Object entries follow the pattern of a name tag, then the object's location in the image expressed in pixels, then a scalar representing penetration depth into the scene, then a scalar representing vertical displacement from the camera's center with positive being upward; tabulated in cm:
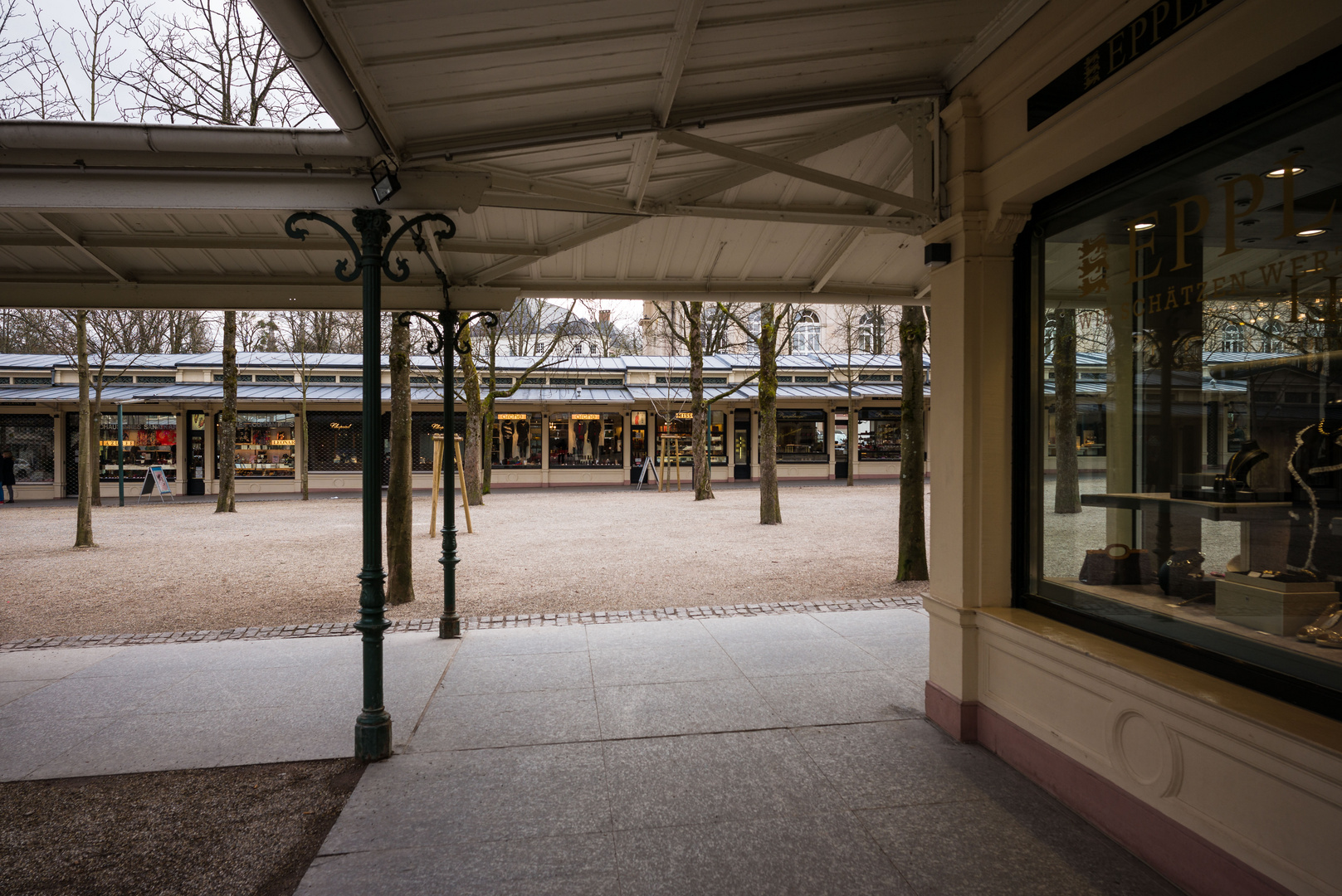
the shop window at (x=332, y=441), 2616 +13
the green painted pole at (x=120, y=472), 2006 -81
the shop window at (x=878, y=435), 3044 +31
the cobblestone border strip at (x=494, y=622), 645 -178
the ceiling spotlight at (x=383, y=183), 358 +135
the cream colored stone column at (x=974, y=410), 371 +17
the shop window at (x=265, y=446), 2589 -4
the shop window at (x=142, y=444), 2525 +4
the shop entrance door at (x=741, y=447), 2928 -21
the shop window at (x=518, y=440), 2811 +15
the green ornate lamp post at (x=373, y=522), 376 -44
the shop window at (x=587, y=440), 2855 +14
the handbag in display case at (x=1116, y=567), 324 -61
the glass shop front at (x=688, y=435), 2860 +32
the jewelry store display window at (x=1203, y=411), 244 +13
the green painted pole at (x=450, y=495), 605 -48
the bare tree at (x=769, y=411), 1467 +67
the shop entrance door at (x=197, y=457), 2512 -45
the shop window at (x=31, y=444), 2402 +5
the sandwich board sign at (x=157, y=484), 2136 -124
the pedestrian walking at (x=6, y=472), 2181 -84
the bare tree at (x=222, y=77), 1066 +603
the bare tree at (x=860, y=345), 2884 +464
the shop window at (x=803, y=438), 2989 +17
